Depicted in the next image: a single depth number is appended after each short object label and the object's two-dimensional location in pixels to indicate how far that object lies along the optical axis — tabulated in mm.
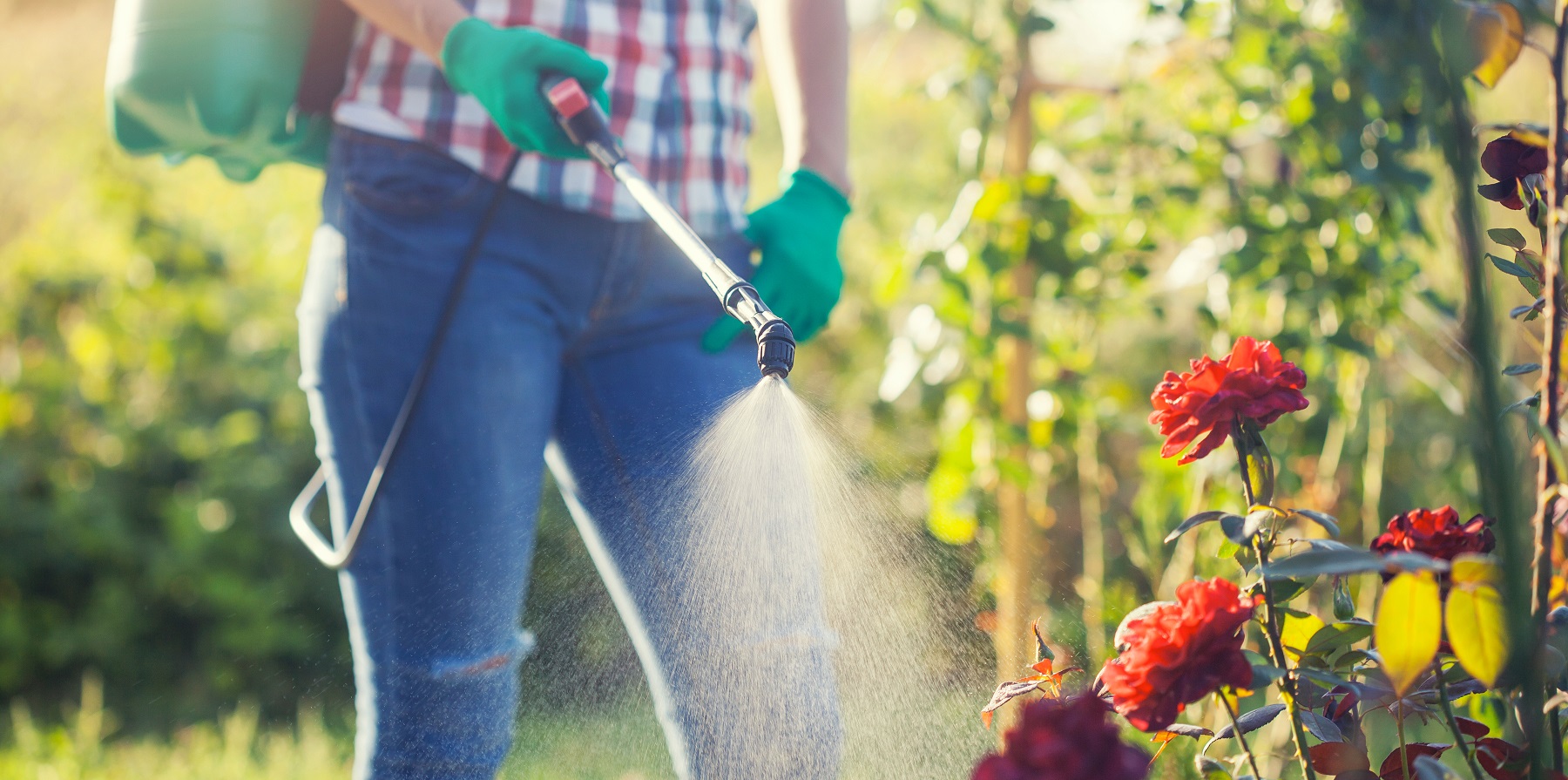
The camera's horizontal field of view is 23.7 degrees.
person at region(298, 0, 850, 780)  2811
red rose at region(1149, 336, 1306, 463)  2566
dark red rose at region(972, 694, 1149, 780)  2391
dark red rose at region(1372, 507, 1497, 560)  2550
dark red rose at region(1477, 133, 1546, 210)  2587
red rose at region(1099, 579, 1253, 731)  2487
